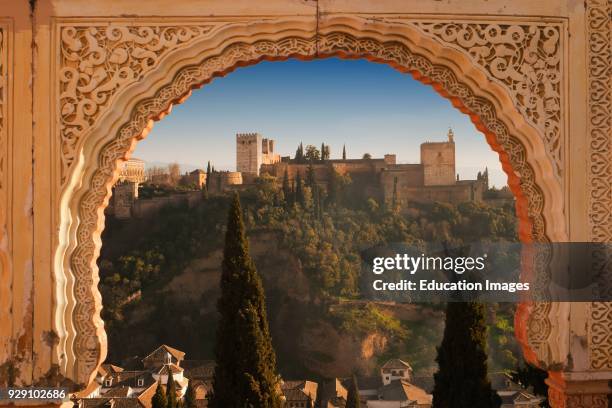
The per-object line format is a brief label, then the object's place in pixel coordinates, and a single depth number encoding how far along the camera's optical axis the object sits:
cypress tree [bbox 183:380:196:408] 22.73
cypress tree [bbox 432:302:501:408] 9.27
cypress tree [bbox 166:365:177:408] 18.57
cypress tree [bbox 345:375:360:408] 26.20
